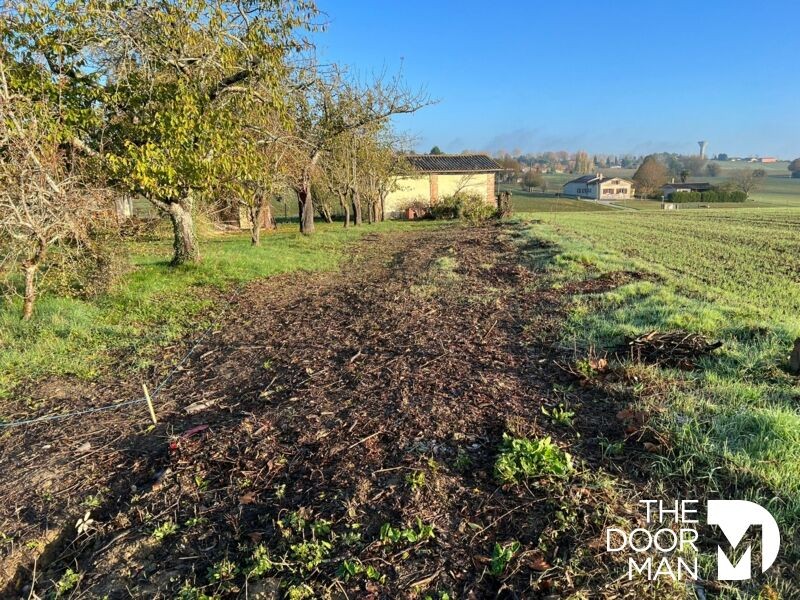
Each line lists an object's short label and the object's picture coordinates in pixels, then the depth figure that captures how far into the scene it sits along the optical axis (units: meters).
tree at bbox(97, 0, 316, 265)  7.60
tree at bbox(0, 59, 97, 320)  5.85
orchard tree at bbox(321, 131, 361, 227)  21.19
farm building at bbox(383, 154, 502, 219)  35.38
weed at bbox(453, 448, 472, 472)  2.77
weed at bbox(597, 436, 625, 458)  2.81
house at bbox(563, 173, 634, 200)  75.95
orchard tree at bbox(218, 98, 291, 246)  9.03
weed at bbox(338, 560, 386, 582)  2.10
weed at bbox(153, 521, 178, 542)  2.50
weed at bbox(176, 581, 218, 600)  2.10
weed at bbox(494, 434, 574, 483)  2.62
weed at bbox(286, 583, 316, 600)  2.04
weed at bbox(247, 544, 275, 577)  2.19
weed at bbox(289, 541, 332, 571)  2.19
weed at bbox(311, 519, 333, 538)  2.37
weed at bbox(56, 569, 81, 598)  2.27
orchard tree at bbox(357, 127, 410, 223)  23.04
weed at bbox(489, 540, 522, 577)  2.08
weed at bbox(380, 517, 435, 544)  2.26
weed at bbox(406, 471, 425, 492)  2.59
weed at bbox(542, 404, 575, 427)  3.19
